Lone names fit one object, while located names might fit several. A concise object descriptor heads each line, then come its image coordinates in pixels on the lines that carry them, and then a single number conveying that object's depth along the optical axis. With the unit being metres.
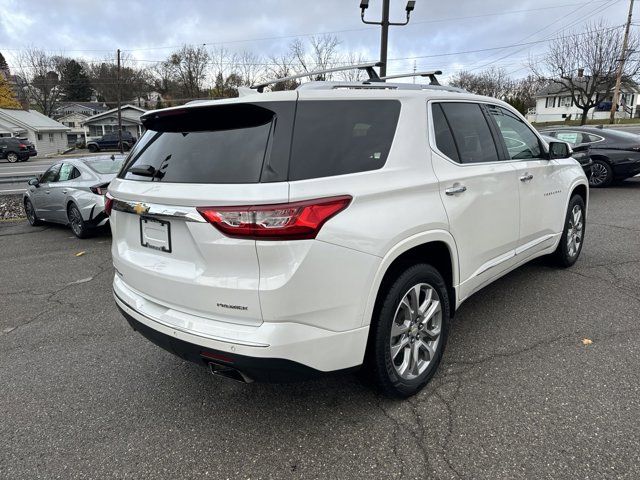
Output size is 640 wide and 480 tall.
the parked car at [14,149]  34.50
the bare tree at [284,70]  37.72
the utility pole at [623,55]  37.15
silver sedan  7.68
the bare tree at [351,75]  26.45
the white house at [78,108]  73.81
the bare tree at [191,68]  56.89
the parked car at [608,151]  10.76
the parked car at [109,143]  45.56
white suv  2.11
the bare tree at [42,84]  67.31
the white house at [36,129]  45.25
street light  12.47
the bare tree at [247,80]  48.93
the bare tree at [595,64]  37.69
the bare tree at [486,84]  61.44
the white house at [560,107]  64.31
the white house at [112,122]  60.41
